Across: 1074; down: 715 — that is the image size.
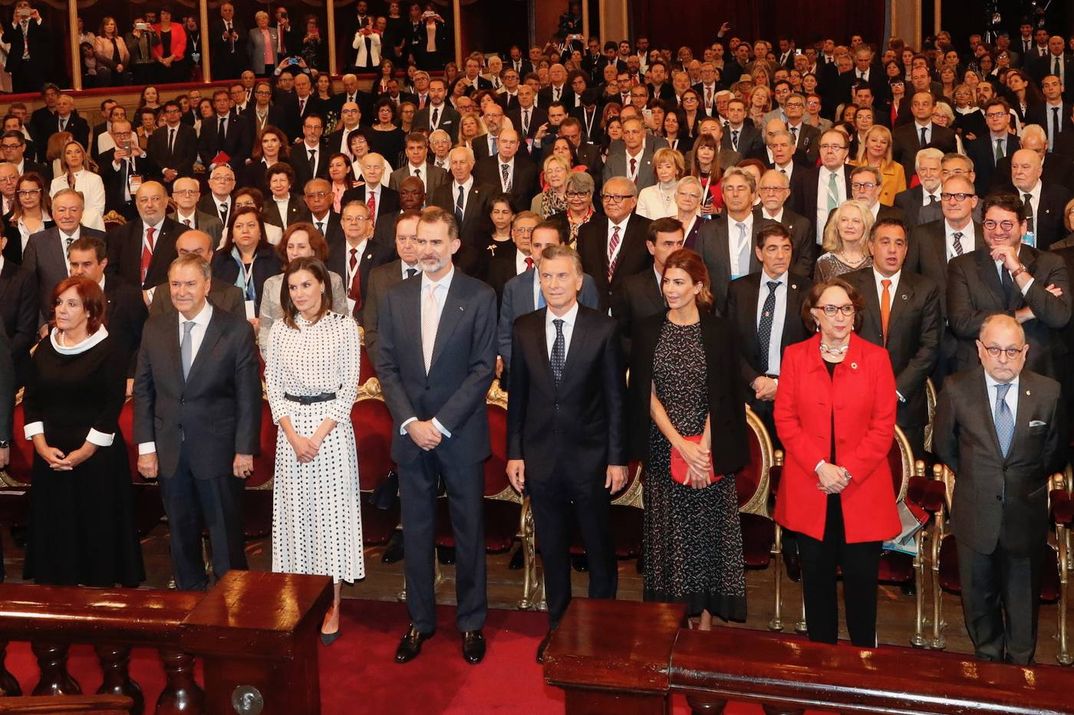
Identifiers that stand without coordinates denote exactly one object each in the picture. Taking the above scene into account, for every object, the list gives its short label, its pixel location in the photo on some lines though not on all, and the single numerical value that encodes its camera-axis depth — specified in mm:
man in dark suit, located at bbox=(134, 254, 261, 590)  4703
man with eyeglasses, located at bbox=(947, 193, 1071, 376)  5121
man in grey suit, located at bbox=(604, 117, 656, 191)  8734
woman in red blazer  4117
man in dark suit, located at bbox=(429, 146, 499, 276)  7910
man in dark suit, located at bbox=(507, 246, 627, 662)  4457
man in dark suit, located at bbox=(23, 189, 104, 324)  6590
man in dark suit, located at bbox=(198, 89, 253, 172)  11922
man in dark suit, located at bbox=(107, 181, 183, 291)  6898
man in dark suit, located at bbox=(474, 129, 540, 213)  8953
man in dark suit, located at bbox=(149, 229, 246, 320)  5657
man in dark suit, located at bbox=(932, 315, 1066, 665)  4094
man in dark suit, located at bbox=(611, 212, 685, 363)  5215
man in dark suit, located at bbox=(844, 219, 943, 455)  5273
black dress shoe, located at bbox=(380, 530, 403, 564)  5633
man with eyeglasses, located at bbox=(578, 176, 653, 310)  6328
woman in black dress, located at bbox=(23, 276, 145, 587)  4785
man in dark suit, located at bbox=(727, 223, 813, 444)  5297
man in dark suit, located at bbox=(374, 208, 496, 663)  4559
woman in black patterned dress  4332
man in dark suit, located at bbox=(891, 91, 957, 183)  8977
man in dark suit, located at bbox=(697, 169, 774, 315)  6055
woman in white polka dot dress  4559
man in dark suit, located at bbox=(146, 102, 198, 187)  11727
